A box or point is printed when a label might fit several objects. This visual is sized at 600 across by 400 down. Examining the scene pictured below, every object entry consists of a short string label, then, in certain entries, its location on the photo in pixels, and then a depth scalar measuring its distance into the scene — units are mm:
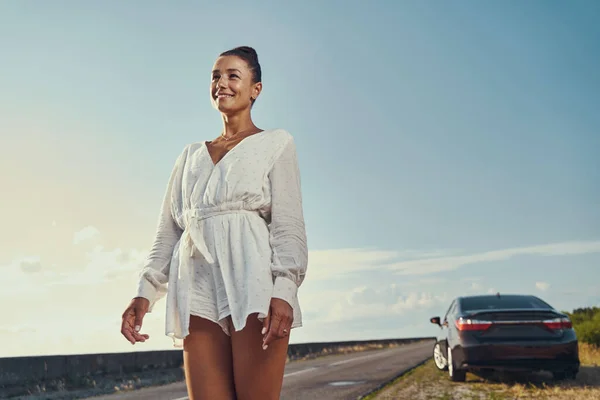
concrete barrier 11484
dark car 10961
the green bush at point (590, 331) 19594
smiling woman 2502
